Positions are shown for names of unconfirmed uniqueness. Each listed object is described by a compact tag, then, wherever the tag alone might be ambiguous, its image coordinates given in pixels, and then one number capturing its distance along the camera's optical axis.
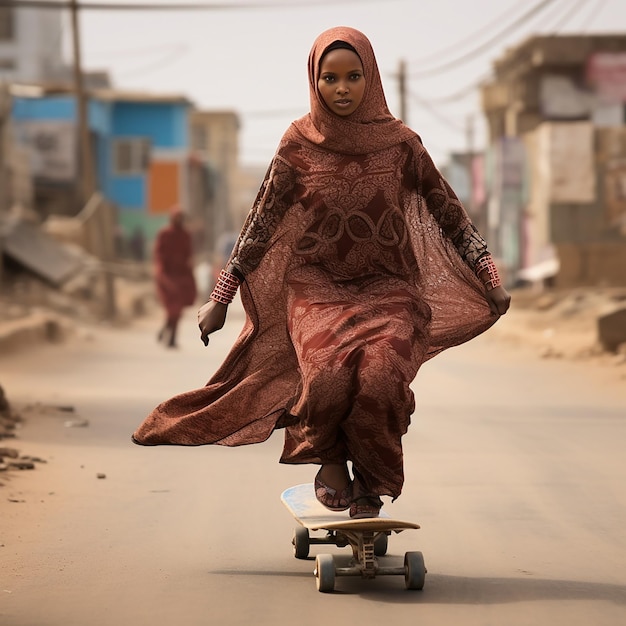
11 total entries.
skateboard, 5.54
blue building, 58.84
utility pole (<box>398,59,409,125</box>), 42.94
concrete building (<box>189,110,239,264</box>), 74.00
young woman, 5.66
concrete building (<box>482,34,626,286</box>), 35.38
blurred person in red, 21.45
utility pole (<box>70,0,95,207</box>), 31.56
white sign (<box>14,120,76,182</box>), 51.78
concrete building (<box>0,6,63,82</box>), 73.19
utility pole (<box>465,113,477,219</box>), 56.35
